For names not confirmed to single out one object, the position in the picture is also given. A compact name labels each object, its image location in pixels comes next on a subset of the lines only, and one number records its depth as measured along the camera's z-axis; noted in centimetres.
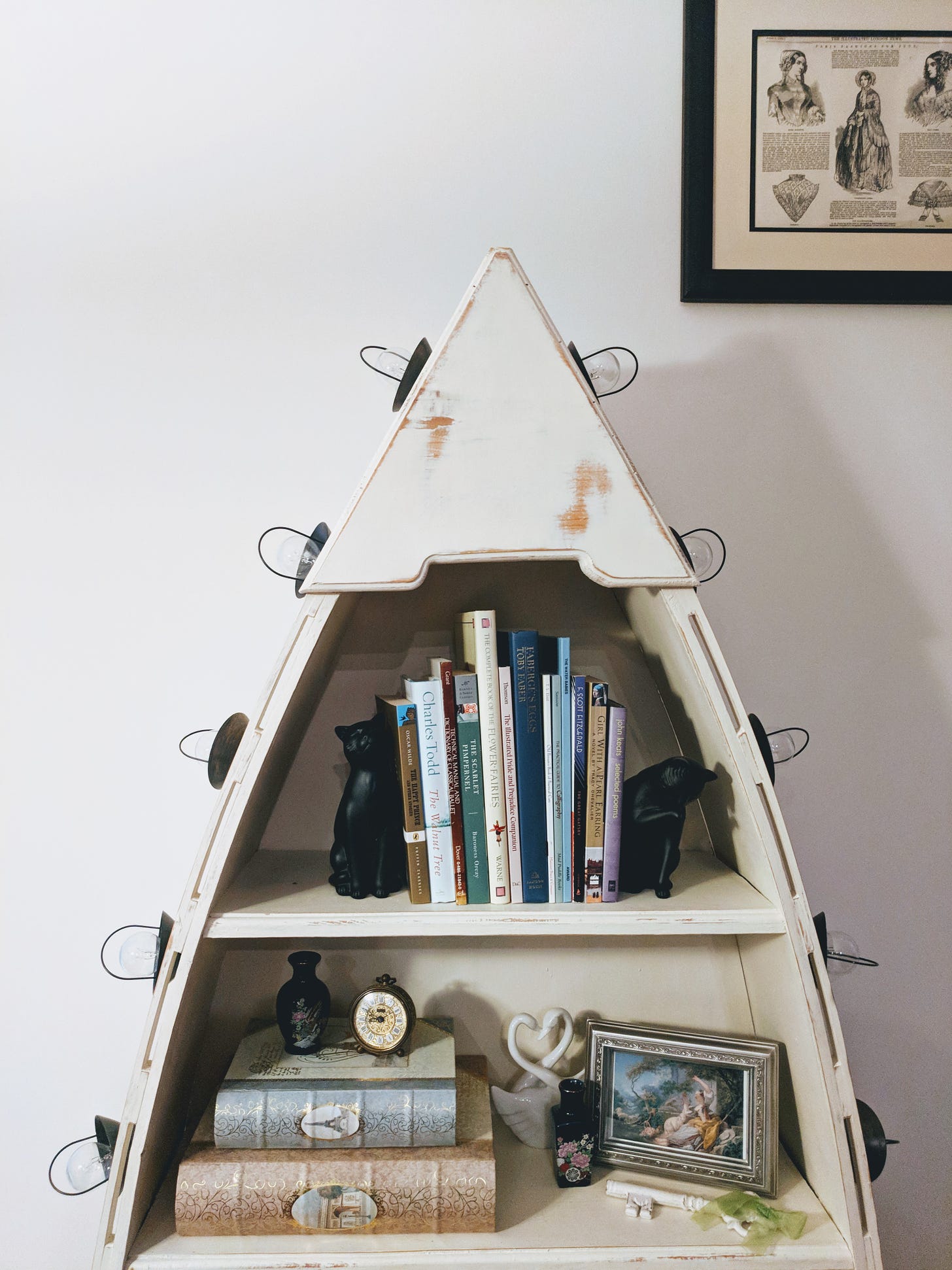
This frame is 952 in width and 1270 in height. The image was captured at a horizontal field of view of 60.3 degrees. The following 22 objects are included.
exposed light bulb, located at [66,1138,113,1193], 93
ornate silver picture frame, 95
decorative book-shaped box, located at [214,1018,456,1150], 93
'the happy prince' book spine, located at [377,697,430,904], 94
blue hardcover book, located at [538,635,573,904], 94
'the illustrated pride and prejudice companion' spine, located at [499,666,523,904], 94
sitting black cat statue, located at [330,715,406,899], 96
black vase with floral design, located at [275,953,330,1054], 100
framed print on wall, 120
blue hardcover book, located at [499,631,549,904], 93
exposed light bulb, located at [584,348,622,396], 105
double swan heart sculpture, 106
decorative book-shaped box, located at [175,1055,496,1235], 89
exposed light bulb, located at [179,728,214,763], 110
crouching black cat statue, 94
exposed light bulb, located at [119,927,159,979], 95
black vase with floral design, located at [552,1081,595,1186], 96
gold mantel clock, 99
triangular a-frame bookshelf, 86
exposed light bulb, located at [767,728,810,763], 105
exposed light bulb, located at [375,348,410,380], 105
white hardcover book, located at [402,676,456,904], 94
